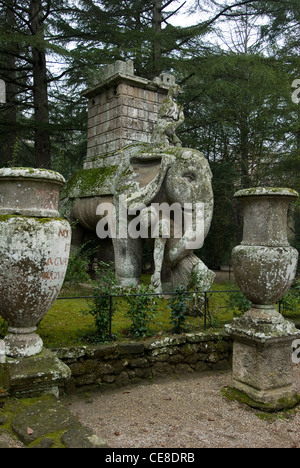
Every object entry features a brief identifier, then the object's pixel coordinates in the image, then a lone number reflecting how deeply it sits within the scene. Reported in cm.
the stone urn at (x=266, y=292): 393
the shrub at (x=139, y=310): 477
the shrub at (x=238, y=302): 552
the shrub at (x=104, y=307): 456
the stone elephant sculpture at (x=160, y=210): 624
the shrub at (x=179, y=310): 500
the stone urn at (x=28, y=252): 289
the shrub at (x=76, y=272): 655
